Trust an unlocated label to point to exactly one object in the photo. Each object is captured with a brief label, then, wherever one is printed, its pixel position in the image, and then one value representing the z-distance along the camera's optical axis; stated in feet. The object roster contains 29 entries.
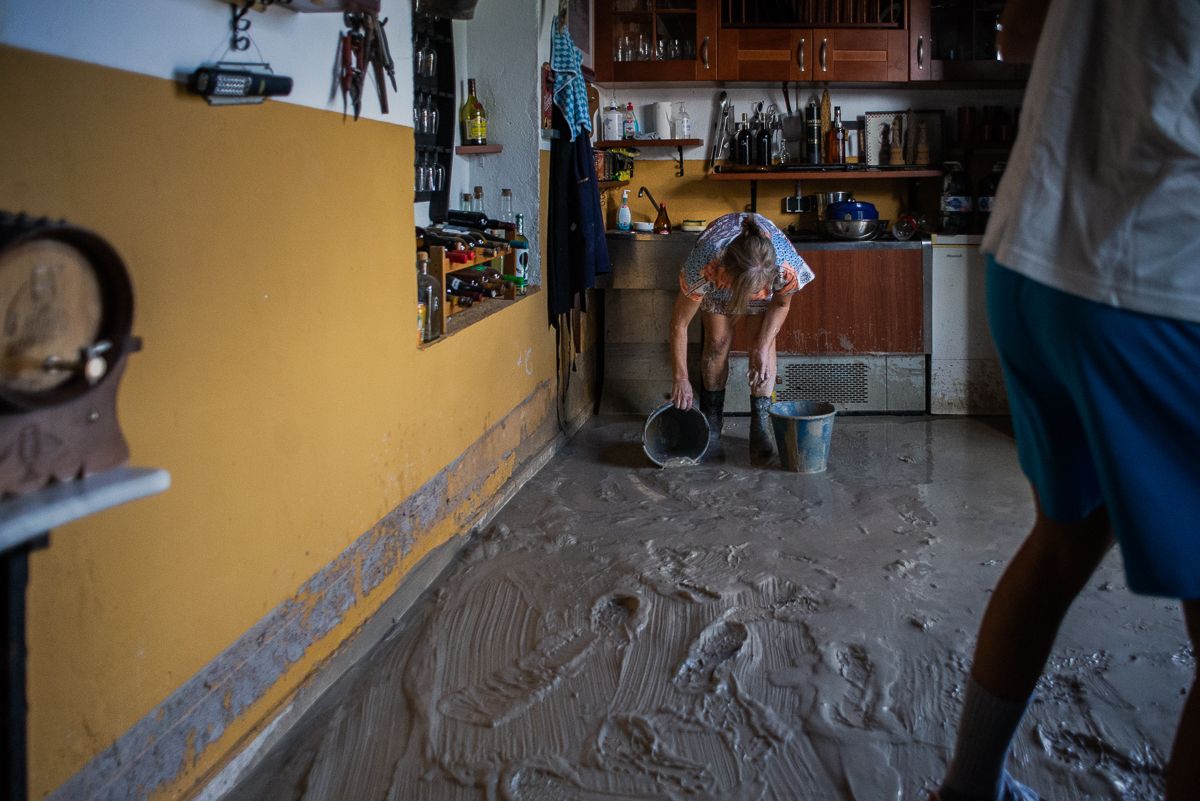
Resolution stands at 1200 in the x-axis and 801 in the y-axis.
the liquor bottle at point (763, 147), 19.03
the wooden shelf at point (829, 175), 18.52
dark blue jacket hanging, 15.24
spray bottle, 18.62
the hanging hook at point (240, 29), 6.54
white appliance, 17.56
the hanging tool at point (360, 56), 8.29
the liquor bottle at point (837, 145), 19.12
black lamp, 6.07
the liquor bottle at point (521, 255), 14.25
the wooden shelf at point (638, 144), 18.62
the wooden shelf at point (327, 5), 7.13
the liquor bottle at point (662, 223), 19.19
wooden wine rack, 10.84
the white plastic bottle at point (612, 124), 18.98
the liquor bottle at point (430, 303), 10.39
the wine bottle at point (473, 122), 14.03
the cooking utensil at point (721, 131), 19.61
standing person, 3.95
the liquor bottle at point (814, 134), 18.89
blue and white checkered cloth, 14.90
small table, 3.51
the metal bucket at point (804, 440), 13.79
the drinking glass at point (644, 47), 18.53
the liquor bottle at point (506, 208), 14.56
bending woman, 13.32
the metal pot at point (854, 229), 17.75
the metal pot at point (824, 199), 19.49
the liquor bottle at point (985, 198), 18.35
